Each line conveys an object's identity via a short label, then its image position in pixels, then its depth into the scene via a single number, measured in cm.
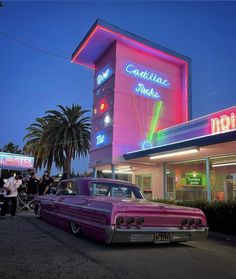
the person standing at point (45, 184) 1356
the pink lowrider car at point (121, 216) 541
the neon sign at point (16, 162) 3061
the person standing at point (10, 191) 1051
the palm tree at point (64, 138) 2931
